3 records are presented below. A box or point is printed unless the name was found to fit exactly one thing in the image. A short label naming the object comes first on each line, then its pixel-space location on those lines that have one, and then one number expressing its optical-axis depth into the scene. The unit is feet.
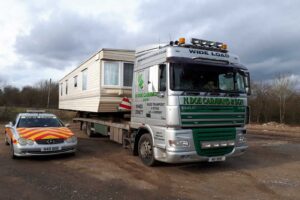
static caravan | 27.11
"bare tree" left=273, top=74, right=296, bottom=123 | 89.01
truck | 18.12
